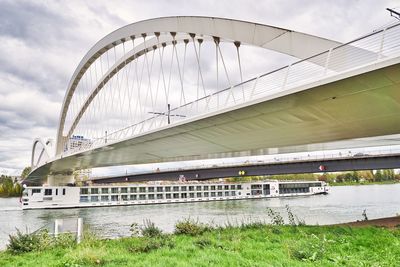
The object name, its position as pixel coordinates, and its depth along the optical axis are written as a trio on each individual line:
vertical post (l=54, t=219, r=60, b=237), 9.19
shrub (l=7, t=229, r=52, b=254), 7.81
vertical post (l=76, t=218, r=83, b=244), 8.75
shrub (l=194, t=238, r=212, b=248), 6.98
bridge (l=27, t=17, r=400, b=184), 8.73
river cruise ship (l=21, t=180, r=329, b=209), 39.50
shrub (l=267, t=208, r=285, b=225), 11.36
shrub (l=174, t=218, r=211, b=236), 9.30
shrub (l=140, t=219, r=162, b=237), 8.86
